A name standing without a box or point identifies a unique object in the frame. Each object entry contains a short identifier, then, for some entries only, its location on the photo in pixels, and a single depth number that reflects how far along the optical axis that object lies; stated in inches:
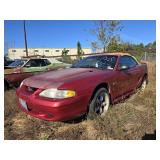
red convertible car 128.7
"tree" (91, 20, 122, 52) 544.0
